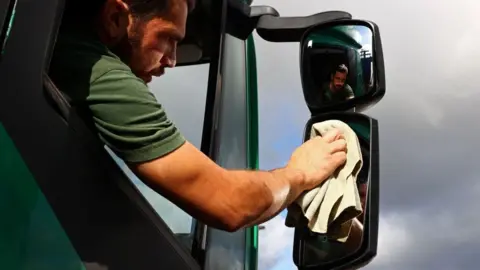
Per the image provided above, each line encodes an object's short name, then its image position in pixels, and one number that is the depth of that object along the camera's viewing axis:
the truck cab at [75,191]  1.39
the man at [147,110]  1.51
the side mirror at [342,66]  2.17
